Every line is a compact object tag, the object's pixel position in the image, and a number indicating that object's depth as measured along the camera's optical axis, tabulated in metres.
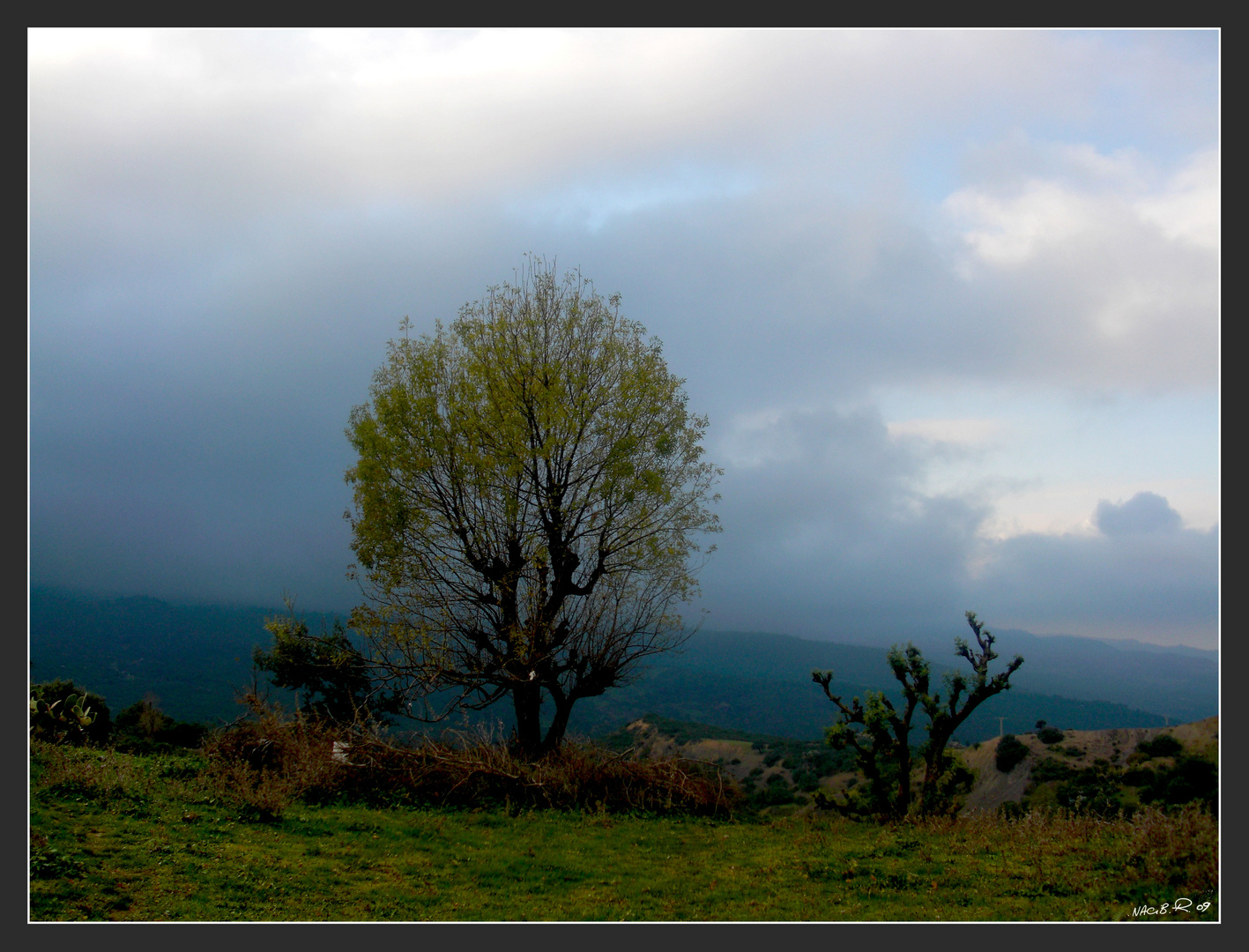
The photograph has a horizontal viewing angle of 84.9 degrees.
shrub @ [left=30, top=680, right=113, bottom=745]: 12.16
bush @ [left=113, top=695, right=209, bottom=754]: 15.70
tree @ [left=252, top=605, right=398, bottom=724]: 12.94
